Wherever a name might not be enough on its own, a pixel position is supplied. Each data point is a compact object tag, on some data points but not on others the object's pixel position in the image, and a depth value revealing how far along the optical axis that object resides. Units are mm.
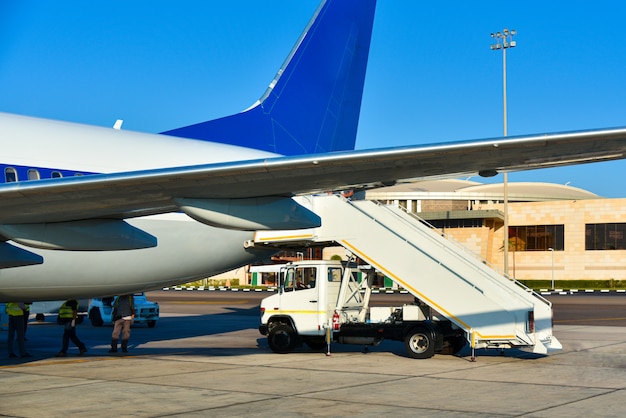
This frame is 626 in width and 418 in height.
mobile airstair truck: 18781
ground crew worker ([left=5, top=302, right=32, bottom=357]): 19109
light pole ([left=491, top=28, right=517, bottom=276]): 59000
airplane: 9648
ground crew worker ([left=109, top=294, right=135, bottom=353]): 20188
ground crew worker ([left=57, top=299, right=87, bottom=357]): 19328
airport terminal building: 83500
